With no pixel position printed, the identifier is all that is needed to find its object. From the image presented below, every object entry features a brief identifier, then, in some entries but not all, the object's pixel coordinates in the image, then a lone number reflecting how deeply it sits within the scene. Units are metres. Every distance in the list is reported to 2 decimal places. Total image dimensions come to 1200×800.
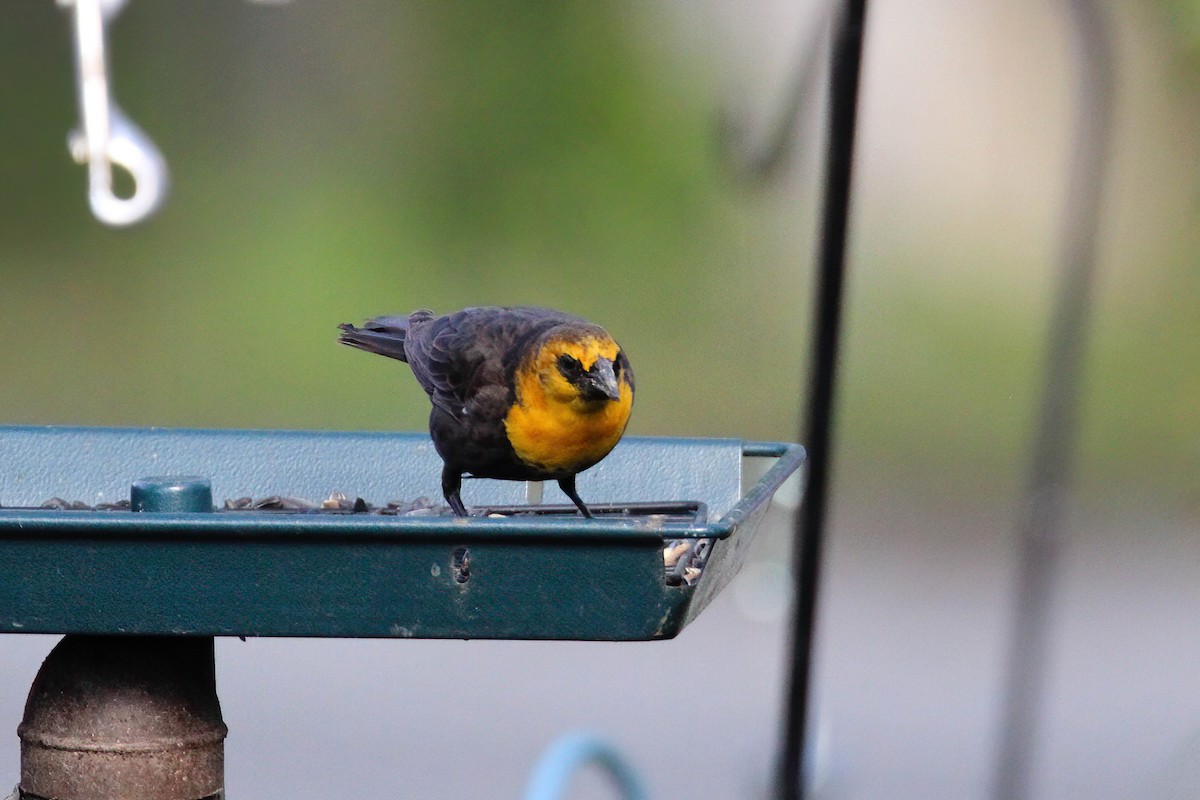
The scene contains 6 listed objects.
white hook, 10.60
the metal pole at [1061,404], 10.55
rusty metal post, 9.95
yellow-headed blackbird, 10.08
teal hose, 10.02
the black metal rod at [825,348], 10.49
